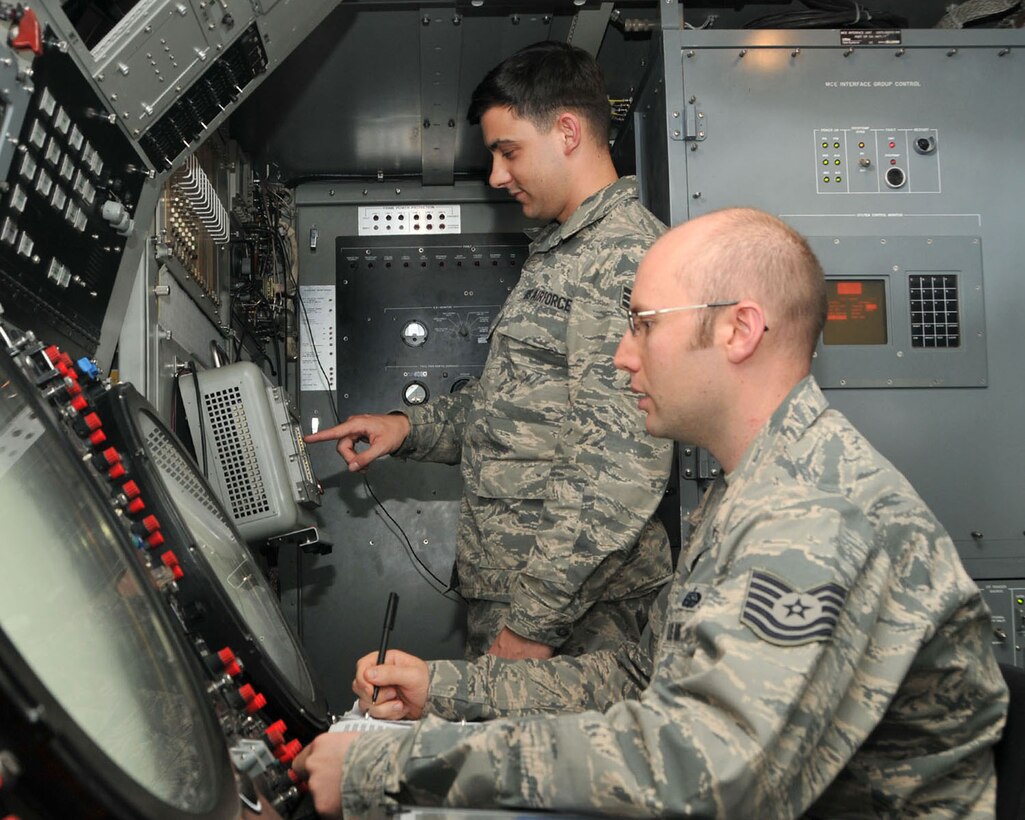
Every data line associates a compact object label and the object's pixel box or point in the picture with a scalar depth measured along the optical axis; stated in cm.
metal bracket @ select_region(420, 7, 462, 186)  296
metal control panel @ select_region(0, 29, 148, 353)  169
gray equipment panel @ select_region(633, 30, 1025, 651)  278
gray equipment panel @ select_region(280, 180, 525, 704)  387
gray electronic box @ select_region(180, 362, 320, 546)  255
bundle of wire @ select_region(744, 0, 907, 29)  292
